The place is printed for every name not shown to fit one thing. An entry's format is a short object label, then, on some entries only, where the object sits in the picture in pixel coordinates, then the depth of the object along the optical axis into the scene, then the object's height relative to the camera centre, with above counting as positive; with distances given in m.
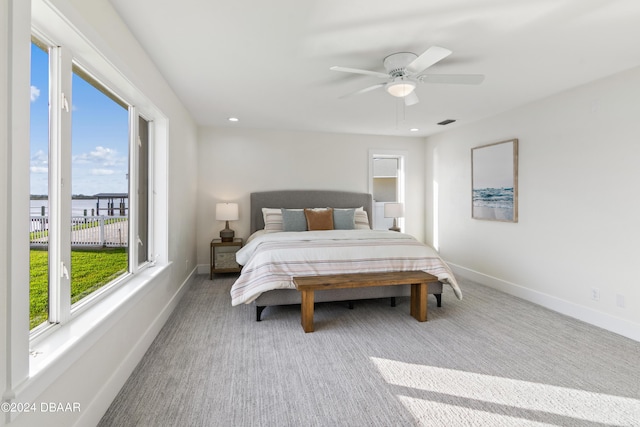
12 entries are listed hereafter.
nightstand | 4.69 -0.67
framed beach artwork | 3.94 +0.44
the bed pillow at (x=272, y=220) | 4.84 -0.10
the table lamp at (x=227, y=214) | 4.79 -0.01
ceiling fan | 2.32 +1.11
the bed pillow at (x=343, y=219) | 4.91 -0.09
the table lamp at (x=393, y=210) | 5.30 +0.06
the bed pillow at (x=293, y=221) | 4.76 -0.12
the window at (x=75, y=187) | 1.51 +0.16
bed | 3.11 -0.51
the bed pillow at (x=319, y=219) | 4.73 -0.08
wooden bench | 2.84 -0.66
